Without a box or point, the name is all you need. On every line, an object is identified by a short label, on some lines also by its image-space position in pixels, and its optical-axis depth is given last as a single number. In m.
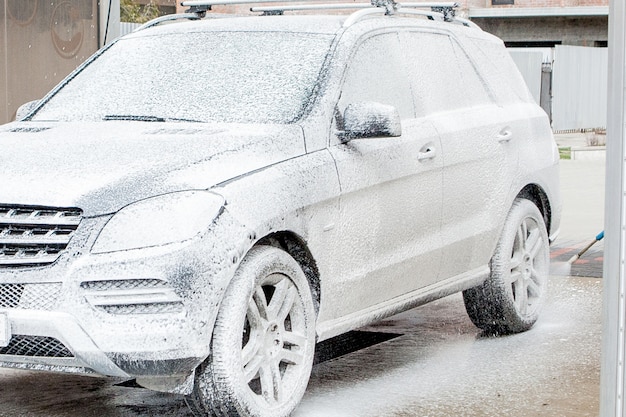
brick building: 39.19
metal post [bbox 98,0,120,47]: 13.20
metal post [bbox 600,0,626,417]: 3.72
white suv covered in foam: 5.01
